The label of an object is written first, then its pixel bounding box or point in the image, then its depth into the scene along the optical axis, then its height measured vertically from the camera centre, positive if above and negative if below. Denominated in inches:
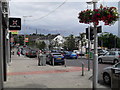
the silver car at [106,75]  375.8 -70.0
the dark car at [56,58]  830.5 -71.8
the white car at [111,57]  815.7 -71.2
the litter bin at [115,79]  230.2 -49.0
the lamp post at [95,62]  304.5 -34.0
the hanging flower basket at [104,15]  286.0 +43.6
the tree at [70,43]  2242.9 -10.1
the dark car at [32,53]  1526.8 -89.3
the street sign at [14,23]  515.2 +55.7
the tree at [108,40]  3919.8 +41.2
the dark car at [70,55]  1364.4 -97.5
